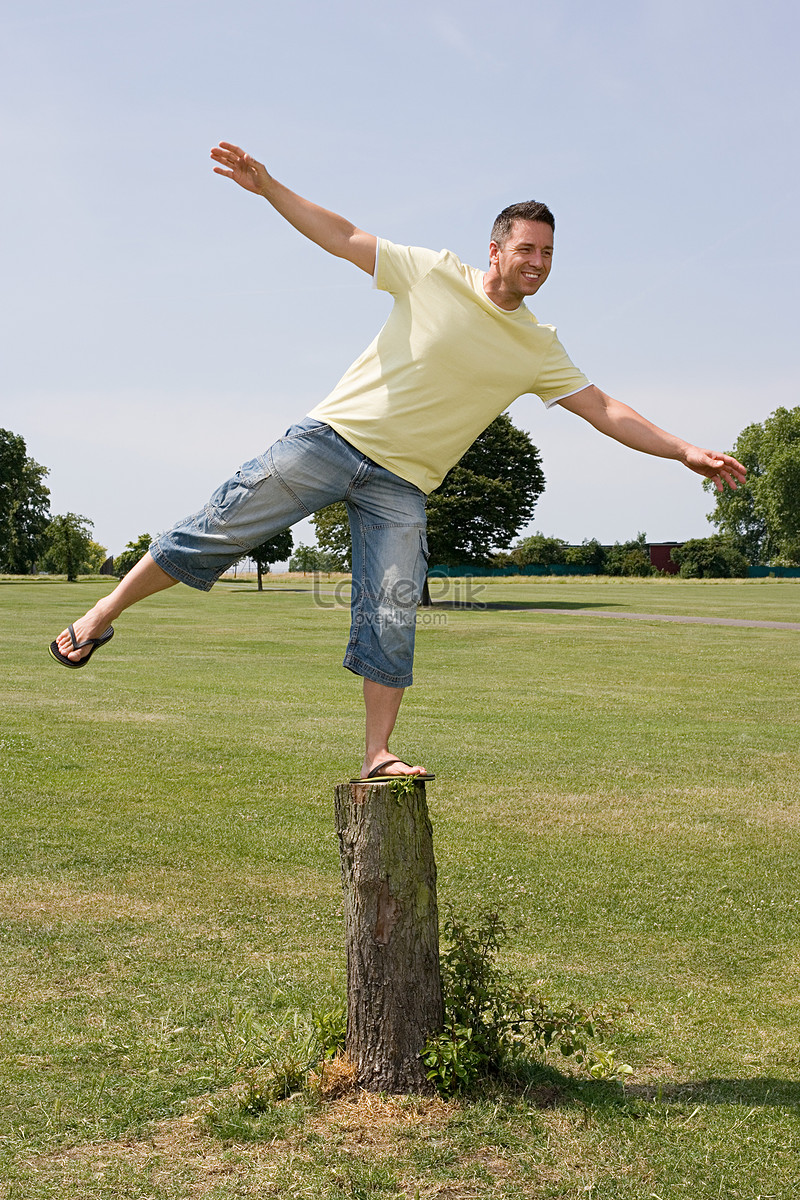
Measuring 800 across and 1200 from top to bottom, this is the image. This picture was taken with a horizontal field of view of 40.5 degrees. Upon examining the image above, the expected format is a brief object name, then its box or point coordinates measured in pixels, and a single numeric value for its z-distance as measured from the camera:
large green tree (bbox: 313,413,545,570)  42.47
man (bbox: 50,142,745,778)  4.09
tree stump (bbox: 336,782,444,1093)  4.14
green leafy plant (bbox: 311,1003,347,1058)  4.35
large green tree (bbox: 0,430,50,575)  71.19
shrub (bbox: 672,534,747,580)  85.12
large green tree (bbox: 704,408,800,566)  101.12
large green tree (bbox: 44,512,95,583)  70.62
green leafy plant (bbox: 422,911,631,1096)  4.15
